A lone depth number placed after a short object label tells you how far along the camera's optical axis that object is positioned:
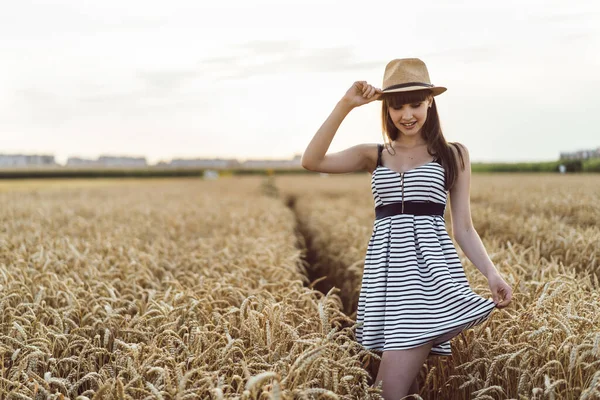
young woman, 2.90
